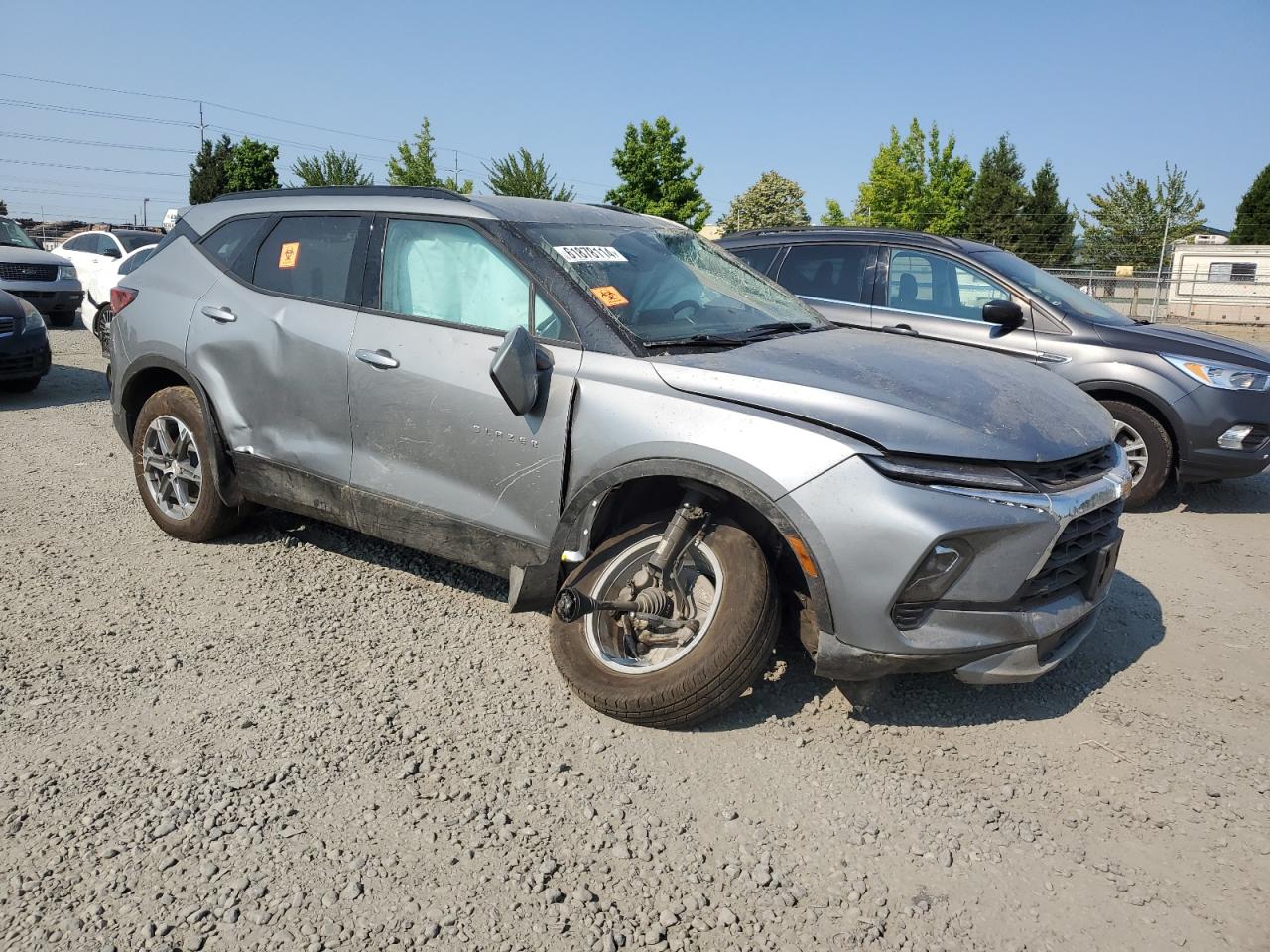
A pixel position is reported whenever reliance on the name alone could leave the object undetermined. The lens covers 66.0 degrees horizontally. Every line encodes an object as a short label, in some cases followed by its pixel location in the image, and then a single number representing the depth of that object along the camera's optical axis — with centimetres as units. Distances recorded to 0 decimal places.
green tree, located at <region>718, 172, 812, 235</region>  7175
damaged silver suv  304
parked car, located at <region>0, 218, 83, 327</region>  1531
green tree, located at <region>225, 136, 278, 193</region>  4500
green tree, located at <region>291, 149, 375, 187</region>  4334
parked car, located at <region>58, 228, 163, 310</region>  1541
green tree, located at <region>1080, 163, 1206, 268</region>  5025
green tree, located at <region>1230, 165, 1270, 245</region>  4765
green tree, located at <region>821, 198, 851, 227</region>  5097
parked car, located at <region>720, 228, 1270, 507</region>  652
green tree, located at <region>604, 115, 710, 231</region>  3744
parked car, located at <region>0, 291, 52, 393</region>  946
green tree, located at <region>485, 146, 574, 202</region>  3900
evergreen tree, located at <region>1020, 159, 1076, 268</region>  5481
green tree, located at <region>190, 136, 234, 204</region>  5194
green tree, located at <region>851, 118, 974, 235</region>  4641
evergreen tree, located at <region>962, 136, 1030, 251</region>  5541
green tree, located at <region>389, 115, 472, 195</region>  4019
